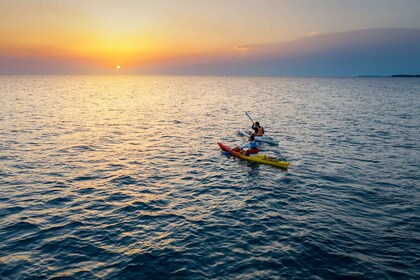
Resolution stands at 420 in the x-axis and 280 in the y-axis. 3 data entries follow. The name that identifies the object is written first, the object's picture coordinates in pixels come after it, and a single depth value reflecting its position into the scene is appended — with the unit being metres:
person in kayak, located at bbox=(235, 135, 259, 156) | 28.06
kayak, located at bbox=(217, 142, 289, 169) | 25.20
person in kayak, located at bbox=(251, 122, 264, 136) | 34.78
